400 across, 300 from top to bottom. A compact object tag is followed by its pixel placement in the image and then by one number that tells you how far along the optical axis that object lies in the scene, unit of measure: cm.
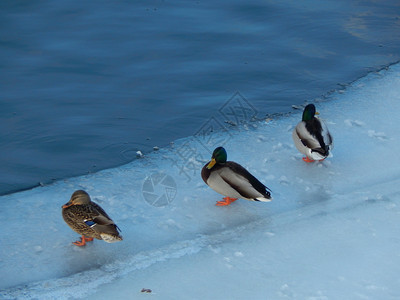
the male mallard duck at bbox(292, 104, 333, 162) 1113
